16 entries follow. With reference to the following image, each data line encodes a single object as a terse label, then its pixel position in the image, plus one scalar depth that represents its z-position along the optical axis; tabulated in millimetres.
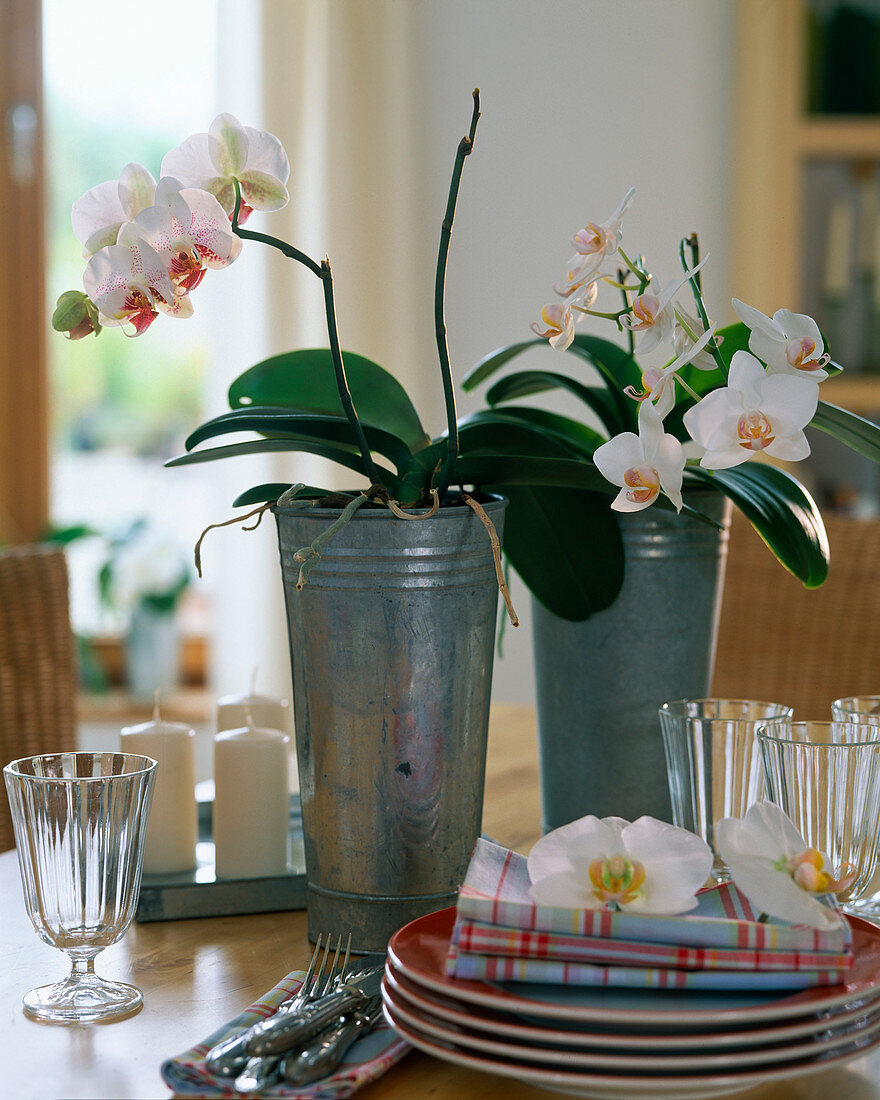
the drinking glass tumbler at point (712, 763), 1563
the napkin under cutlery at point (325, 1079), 1331
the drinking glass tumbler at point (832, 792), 1484
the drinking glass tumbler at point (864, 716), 1571
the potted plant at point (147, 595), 4369
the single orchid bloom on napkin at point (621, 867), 1373
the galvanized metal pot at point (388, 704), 1490
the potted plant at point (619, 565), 1637
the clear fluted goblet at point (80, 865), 1441
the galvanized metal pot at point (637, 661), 1690
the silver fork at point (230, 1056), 1338
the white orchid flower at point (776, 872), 1360
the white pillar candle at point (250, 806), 1641
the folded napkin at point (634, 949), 1338
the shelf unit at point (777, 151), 3791
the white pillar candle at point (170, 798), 1645
